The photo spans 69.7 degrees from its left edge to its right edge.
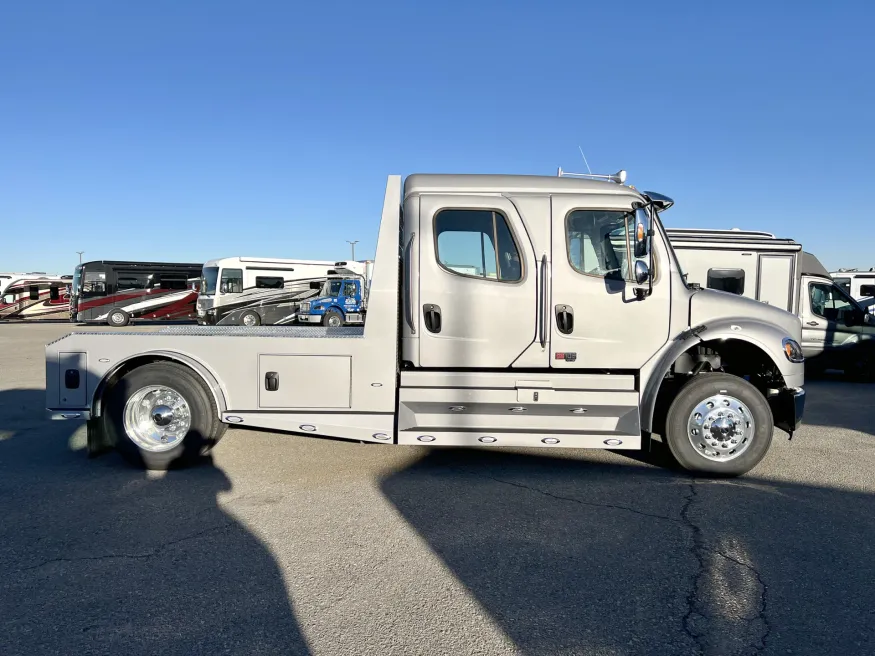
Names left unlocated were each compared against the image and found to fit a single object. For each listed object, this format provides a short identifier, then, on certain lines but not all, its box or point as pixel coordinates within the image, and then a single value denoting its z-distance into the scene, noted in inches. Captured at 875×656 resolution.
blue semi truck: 990.4
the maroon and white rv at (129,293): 1145.4
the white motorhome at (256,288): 1015.0
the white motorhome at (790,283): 459.5
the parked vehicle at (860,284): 857.5
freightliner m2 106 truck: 216.1
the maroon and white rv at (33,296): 1353.3
